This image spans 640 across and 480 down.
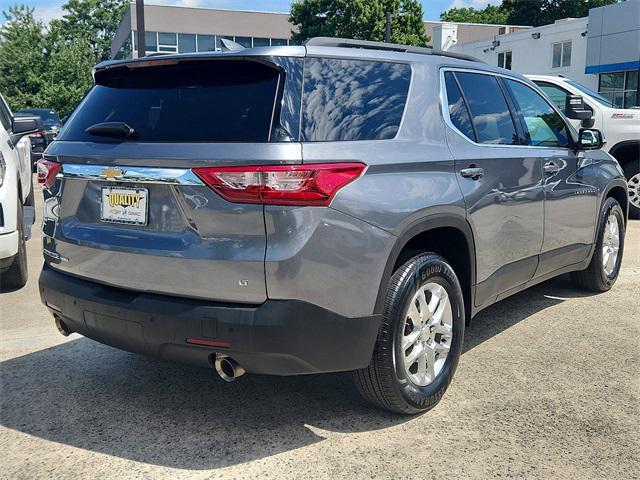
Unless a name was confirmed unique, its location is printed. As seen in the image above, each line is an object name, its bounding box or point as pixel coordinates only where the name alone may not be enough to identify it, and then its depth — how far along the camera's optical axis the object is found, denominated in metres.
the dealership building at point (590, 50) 27.64
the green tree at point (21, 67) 40.12
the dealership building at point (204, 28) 48.50
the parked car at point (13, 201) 5.17
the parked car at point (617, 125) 9.31
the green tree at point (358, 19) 38.56
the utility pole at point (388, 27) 26.70
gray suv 2.72
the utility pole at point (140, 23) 15.26
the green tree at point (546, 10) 60.25
